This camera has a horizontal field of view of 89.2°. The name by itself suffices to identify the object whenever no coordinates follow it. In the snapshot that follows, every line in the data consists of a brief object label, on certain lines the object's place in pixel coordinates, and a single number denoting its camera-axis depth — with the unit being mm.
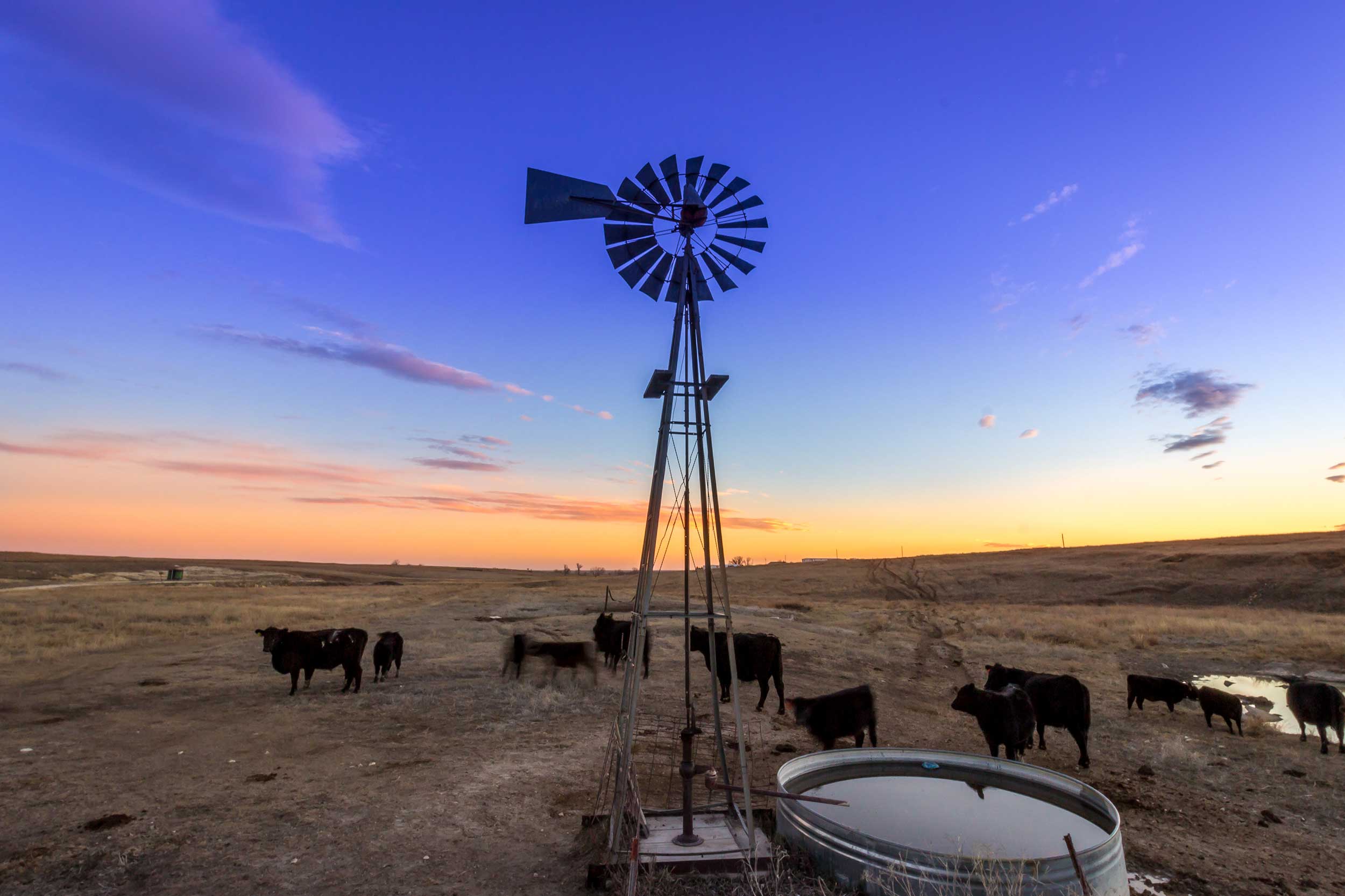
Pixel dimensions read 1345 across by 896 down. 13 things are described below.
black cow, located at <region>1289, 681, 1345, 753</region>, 13062
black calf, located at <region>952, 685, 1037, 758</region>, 10992
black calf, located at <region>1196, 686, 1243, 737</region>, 14484
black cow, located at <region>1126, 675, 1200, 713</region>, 15922
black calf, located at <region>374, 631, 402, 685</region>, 17578
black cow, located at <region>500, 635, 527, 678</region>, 17531
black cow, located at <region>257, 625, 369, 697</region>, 16422
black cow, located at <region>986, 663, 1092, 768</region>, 12078
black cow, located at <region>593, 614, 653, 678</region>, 20484
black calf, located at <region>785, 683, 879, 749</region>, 12336
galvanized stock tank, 5840
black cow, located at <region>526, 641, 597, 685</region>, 17641
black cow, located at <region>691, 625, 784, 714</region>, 16047
